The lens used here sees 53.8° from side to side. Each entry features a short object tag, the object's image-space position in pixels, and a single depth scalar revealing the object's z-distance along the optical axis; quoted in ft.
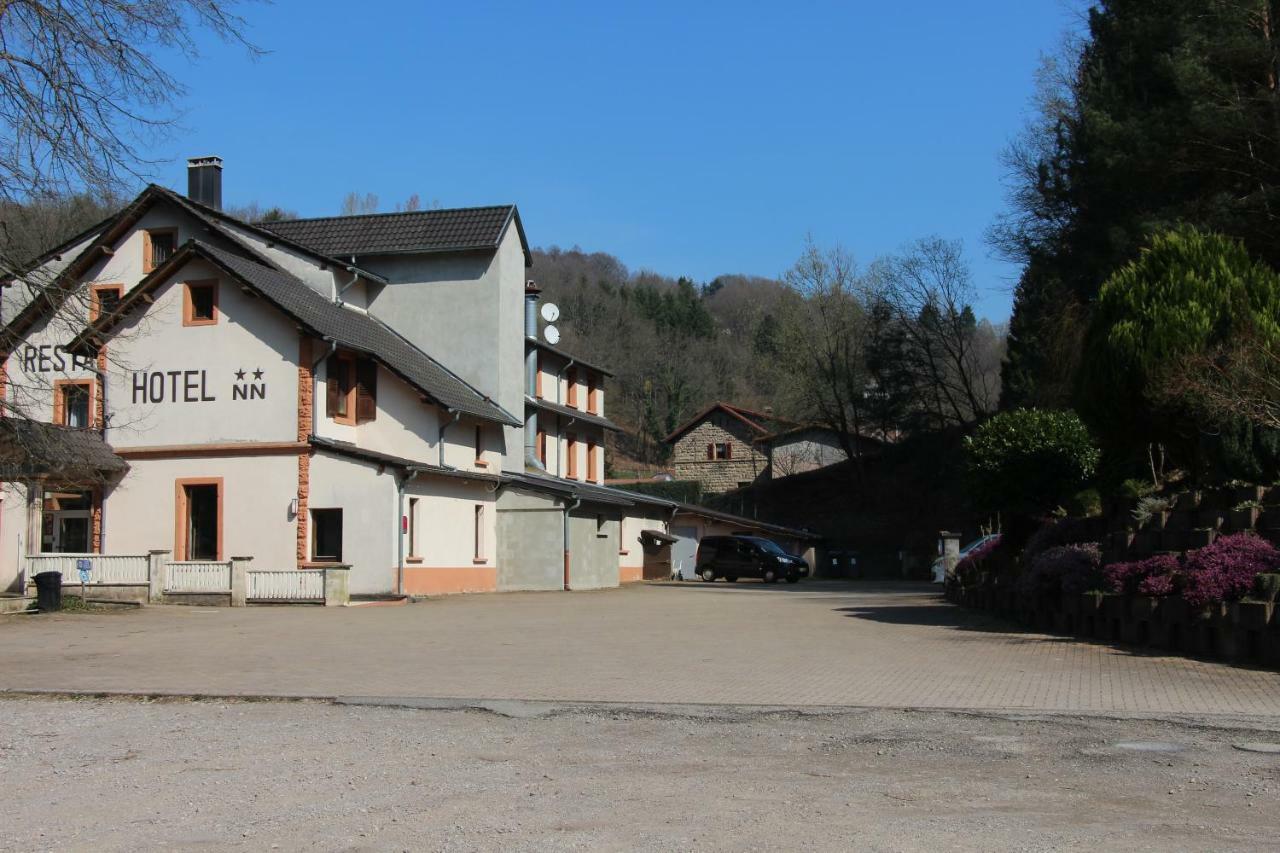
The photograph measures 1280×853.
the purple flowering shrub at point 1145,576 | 51.26
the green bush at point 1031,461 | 85.71
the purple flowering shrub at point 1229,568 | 46.78
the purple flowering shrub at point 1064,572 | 59.72
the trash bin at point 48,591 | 79.77
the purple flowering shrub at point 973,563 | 87.95
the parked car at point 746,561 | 163.12
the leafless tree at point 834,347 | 209.36
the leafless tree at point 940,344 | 200.44
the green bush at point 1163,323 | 65.87
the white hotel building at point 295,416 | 101.14
